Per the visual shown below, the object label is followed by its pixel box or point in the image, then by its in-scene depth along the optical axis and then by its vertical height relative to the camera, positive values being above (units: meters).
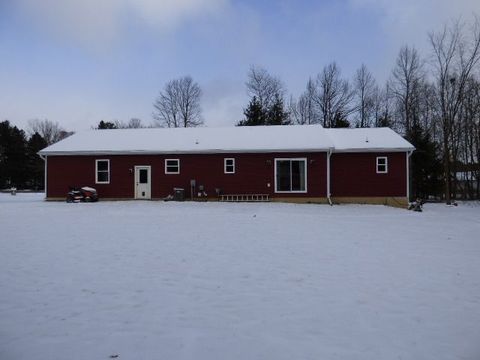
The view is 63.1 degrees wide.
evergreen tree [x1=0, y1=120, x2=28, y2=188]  49.34 +3.69
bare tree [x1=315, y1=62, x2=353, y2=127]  41.62 +9.79
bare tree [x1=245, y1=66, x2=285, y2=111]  44.16 +11.49
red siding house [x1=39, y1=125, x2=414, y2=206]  21.11 +1.05
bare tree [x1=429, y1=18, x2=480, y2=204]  26.38 +7.01
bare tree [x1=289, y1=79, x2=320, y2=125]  43.59 +9.03
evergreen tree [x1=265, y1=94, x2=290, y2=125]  40.59 +7.49
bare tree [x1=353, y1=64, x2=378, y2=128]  41.28 +9.24
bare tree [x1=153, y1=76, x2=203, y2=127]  49.22 +11.03
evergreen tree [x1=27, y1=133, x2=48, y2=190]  49.66 +2.97
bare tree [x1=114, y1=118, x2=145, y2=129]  62.52 +10.58
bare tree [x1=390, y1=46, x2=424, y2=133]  35.12 +9.30
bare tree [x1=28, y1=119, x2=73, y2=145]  73.56 +11.33
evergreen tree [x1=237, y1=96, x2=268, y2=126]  39.94 +7.24
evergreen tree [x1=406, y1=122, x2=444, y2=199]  30.42 +1.33
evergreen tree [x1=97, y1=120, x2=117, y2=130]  50.29 +8.19
